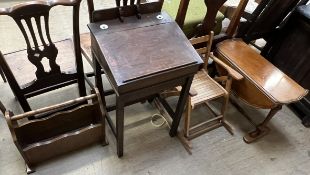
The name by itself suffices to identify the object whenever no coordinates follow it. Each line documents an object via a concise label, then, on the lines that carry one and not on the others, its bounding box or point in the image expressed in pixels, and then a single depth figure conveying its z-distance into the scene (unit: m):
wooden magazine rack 1.55
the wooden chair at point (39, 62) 1.26
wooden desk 1.33
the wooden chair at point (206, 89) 1.82
